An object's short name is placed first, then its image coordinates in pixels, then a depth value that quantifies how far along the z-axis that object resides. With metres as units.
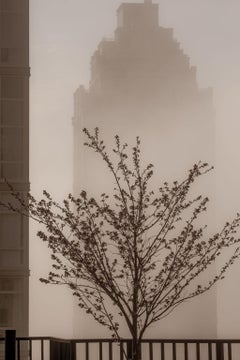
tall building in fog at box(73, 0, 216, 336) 111.44
